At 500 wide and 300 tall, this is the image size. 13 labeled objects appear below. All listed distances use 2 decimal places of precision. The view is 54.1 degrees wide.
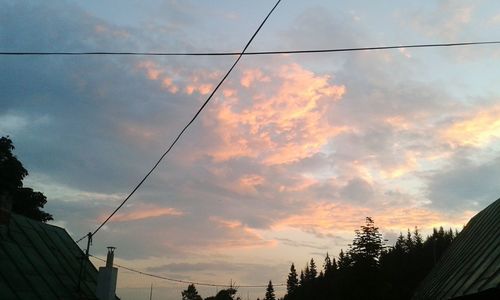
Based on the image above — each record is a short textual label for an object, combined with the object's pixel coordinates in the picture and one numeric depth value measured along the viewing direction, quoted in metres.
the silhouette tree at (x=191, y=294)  93.38
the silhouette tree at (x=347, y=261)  43.59
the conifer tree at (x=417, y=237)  134.06
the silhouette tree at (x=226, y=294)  64.19
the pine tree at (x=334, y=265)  131.00
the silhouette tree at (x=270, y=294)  127.56
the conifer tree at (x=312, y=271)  163.12
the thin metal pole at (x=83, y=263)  18.47
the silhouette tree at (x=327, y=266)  134.19
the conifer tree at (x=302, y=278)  156.38
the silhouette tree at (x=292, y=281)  152.75
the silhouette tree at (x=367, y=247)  42.67
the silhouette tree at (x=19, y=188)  34.00
